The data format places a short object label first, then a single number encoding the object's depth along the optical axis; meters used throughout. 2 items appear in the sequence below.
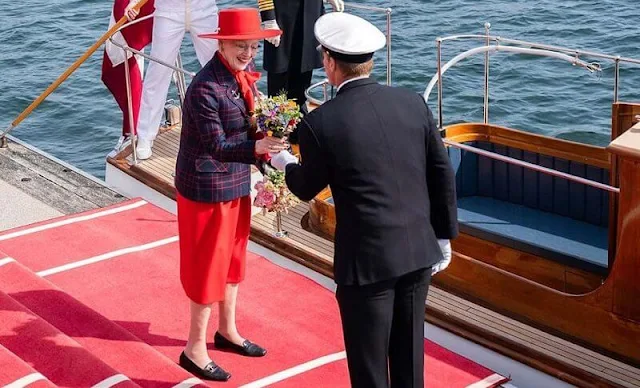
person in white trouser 6.06
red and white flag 6.50
